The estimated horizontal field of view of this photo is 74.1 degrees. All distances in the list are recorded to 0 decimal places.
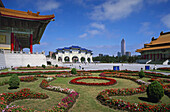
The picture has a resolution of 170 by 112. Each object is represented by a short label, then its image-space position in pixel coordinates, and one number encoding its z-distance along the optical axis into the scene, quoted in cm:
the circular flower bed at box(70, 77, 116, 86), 888
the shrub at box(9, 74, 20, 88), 762
